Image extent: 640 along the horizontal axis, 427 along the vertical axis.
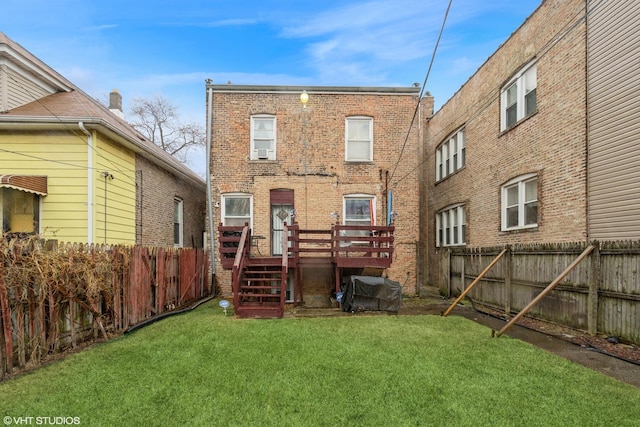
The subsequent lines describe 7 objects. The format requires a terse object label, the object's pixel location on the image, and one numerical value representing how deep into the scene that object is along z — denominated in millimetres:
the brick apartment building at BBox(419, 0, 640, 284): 6934
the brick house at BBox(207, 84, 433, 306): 11469
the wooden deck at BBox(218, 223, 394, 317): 8734
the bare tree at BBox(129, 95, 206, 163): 25766
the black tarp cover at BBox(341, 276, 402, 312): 8195
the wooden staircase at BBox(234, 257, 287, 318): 7656
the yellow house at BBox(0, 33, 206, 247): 8031
